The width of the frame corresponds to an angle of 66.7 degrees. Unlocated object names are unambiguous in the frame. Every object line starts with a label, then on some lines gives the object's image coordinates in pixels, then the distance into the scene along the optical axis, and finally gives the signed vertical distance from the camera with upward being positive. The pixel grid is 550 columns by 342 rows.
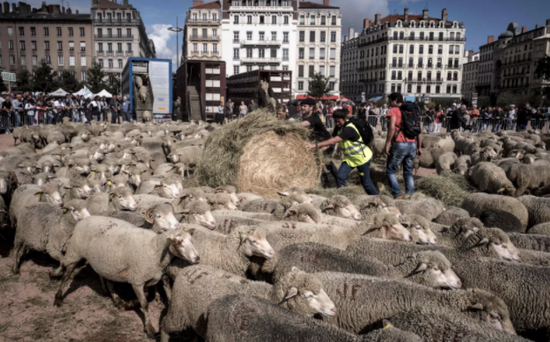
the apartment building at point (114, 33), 88.00 +15.53
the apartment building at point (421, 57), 99.75 +12.49
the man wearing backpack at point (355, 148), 7.93 -0.74
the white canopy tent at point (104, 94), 36.42 +1.12
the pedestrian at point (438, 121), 24.72 -0.70
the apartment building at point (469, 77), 126.62 +10.06
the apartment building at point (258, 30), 77.38 +14.31
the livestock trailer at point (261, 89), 23.91 +1.28
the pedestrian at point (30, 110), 23.32 -0.22
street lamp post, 49.92 +9.30
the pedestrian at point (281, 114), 9.87 -0.14
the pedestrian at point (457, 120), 20.19 -0.51
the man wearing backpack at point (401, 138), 7.56 -0.53
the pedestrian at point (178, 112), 25.64 -0.28
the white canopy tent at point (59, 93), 37.63 +1.22
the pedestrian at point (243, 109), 19.87 -0.05
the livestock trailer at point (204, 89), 23.62 +1.06
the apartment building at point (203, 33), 78.25 +13.94
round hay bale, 8.19 -0.96
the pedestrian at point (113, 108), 26.07 -0.09
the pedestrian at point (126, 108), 22.95 -0.05
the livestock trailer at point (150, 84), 22.92 +1.28
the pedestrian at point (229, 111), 23.17 -0.18
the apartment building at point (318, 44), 80.75 +12.43
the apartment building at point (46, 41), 87.31 +13.76
